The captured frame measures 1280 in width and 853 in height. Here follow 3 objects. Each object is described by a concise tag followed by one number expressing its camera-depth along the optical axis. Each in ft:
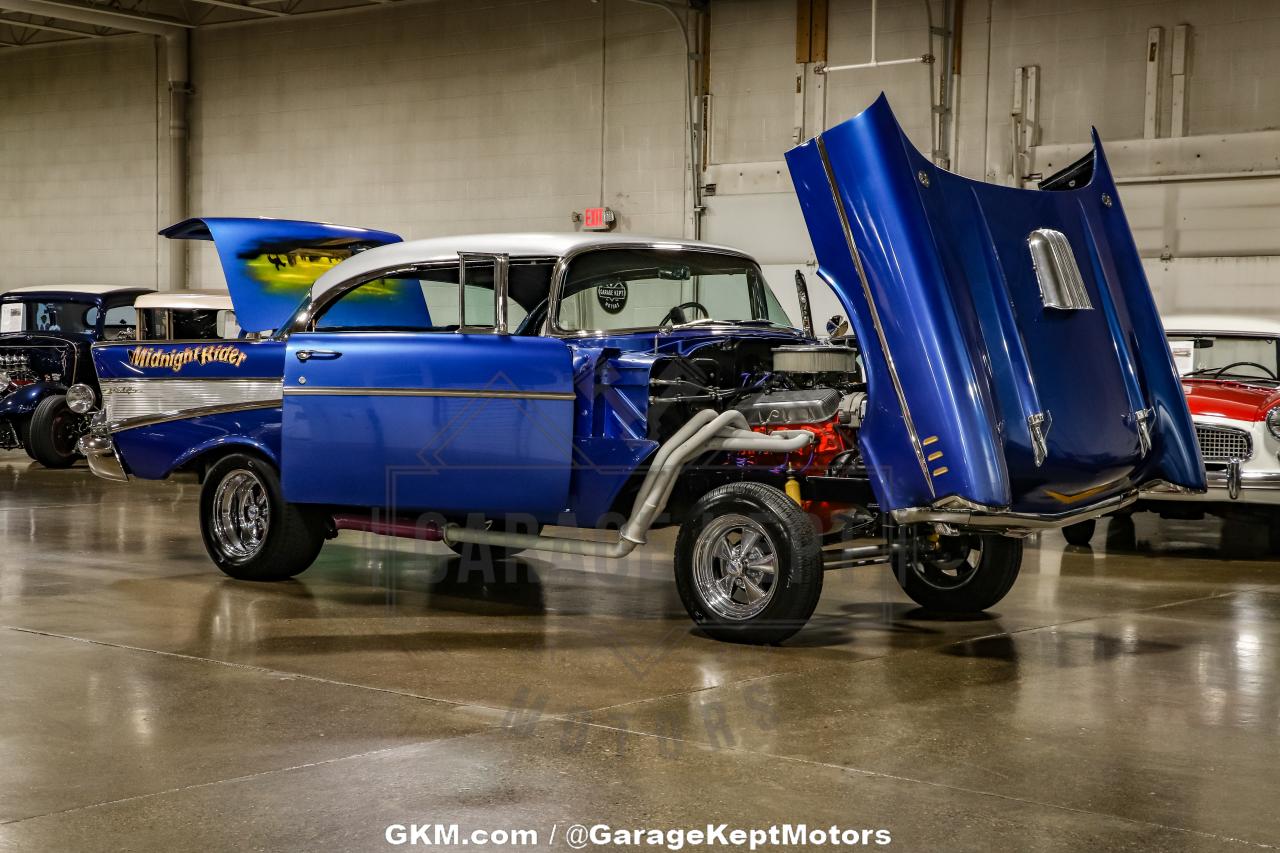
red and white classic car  32.40
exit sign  62.54
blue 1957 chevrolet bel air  19.81
